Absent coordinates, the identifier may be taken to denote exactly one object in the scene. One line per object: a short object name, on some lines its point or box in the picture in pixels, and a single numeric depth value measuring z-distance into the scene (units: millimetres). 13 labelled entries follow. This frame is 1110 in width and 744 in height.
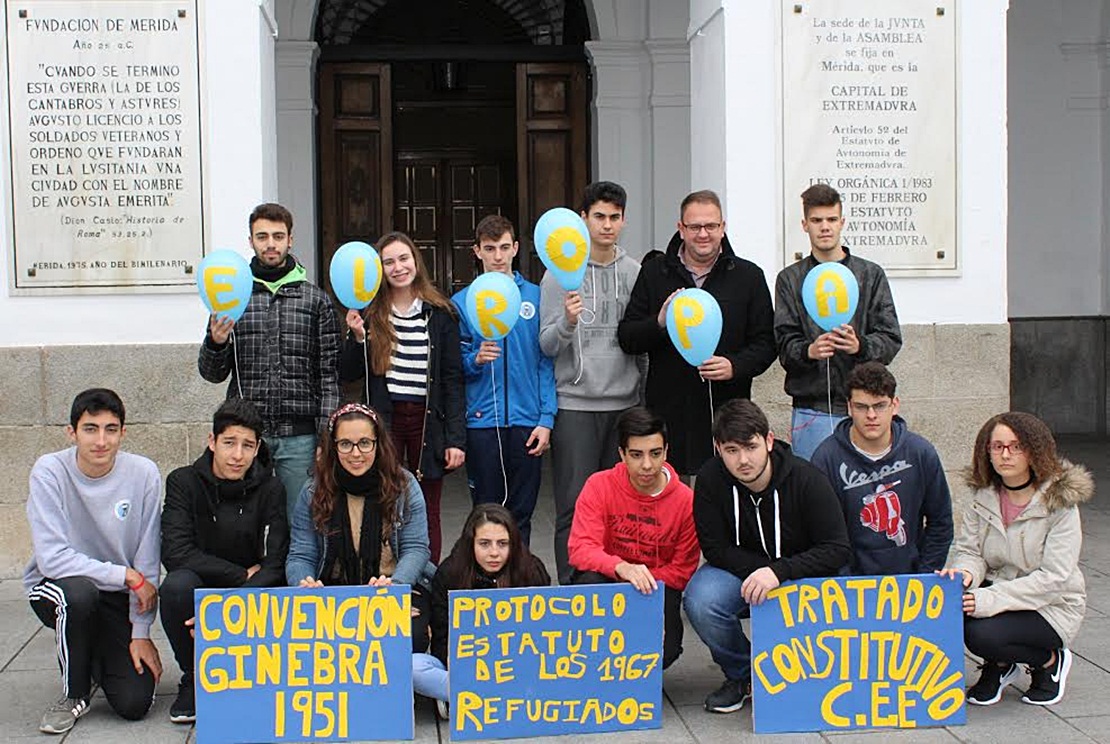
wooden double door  10578
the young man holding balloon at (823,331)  5199
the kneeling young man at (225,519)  4648
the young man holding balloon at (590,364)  5438
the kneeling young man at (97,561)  4547
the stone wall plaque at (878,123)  6766
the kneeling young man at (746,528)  4457
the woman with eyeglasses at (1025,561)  4523
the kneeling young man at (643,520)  4684
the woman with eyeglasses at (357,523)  4688
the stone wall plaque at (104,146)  6434
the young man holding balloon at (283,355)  5227
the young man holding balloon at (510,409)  5516
